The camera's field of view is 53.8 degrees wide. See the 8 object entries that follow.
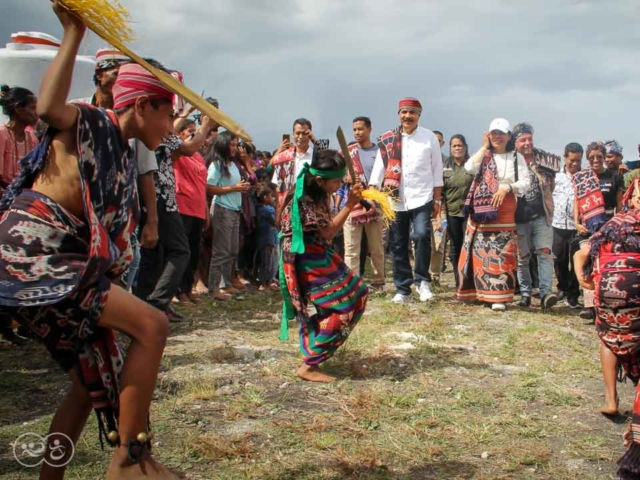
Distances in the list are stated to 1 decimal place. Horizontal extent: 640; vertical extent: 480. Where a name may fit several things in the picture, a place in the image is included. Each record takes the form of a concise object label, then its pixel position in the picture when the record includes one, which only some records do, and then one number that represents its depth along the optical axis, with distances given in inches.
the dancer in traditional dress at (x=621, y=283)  145.6
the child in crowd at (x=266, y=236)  371.6
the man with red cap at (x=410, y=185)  313.3
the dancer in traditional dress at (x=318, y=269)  186.9
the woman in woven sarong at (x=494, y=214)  296.0
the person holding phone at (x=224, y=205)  321.1
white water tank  298.8
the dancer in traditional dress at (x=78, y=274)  92.0
